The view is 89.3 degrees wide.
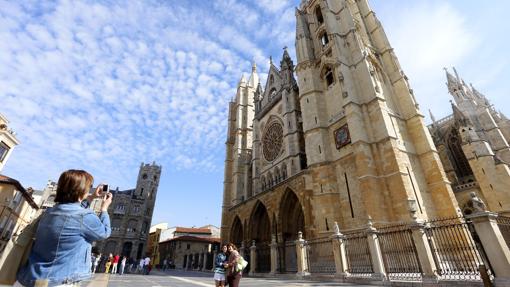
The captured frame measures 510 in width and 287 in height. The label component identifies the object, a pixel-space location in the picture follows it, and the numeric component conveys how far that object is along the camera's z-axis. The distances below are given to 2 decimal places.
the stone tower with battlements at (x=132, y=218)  38.91
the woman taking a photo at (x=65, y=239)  1.64
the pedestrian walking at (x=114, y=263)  18.28
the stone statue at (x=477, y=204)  6.63
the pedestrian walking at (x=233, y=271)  5.55
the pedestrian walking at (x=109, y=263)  17.94
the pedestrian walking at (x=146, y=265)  19.55
